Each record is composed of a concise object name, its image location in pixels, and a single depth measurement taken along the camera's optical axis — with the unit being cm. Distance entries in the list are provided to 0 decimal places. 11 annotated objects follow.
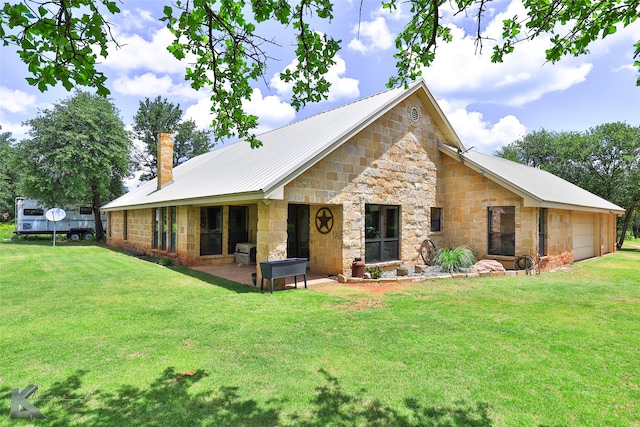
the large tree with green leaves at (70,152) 2322
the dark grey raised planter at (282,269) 823
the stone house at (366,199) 981
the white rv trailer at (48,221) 2584
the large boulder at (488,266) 1122
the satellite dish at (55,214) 2254
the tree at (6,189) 3606
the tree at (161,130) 3866
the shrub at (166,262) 1311
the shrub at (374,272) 1059
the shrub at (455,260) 1141
